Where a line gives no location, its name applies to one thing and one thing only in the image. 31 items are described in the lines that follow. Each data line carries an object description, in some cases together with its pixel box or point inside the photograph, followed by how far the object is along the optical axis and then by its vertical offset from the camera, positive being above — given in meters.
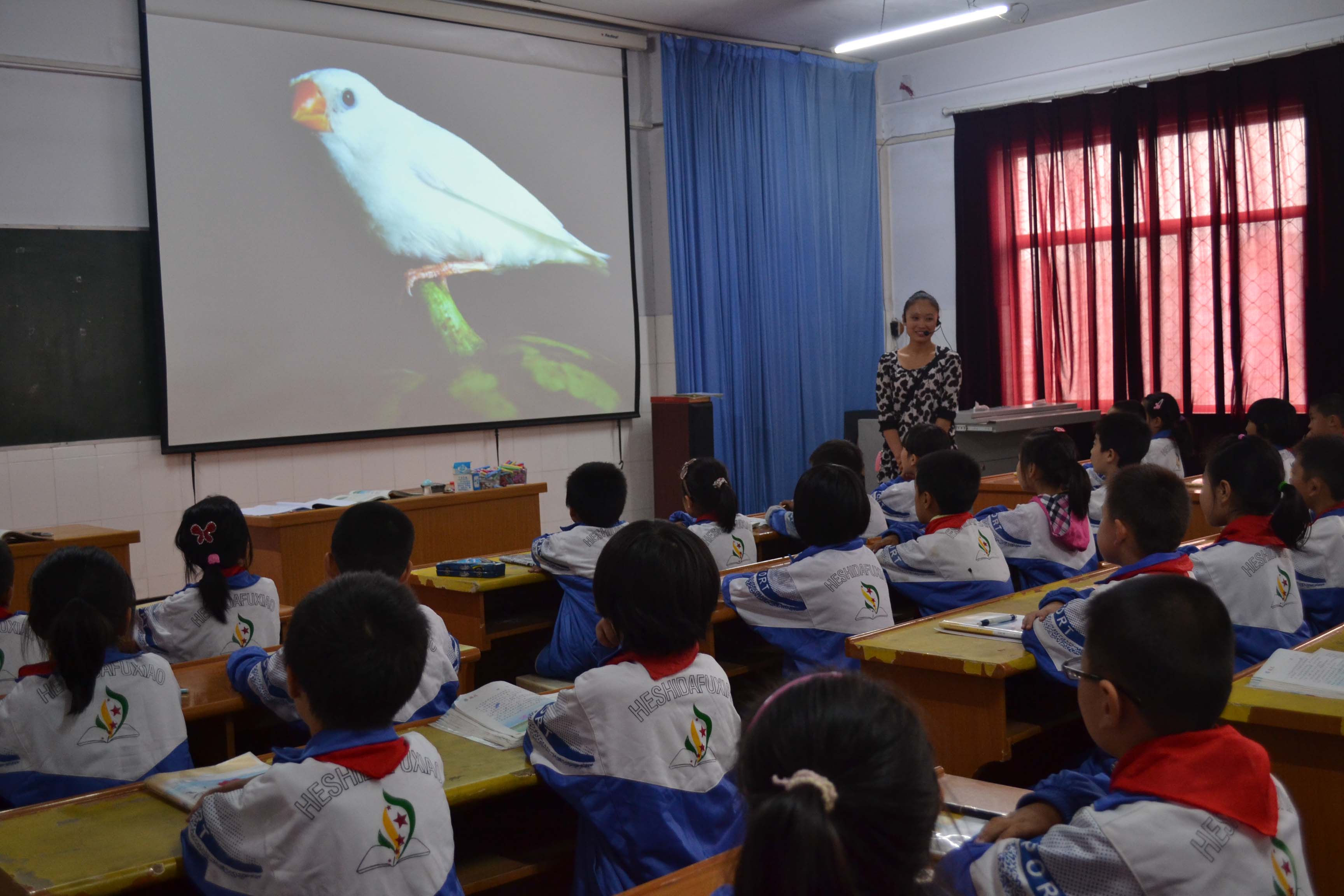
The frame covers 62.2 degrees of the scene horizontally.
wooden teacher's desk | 4.62 -0.51
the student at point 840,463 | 3.90 -0.25
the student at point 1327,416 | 5.02 -0.16
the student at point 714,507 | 3.43 -0.32
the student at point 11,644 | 2.23 -0.42
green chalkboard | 4.88 +0.43
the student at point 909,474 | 4.08 -0.29
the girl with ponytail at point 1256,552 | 2.42 -0.37
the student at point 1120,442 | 4.25 -0.21
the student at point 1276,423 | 5.28 -0.20
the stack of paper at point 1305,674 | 1.89 -0.52
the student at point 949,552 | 3.03 -0.43
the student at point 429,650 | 2.08 -0.44
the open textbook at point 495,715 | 1.88 -0.53
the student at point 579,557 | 3.15 -0.42
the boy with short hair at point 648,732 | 1.67 -0.49
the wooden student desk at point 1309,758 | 1.80 -0.62
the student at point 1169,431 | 5.42 -0.23
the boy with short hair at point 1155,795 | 1.15 -0.44
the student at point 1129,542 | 2.14 -0.31
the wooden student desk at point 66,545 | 3.82 -0.41
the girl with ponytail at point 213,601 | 2.61 -0.42
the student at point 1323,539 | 2.88 -0.41
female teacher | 5.30 +0.07
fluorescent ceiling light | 5.99 +2.07
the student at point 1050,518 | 3.33 -0.38
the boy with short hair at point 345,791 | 1.34 -0.46
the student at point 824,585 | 2.65 -0.44
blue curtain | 7.27 +1.08
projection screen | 5.31 +1.04
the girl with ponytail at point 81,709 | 1.82 -0.46
